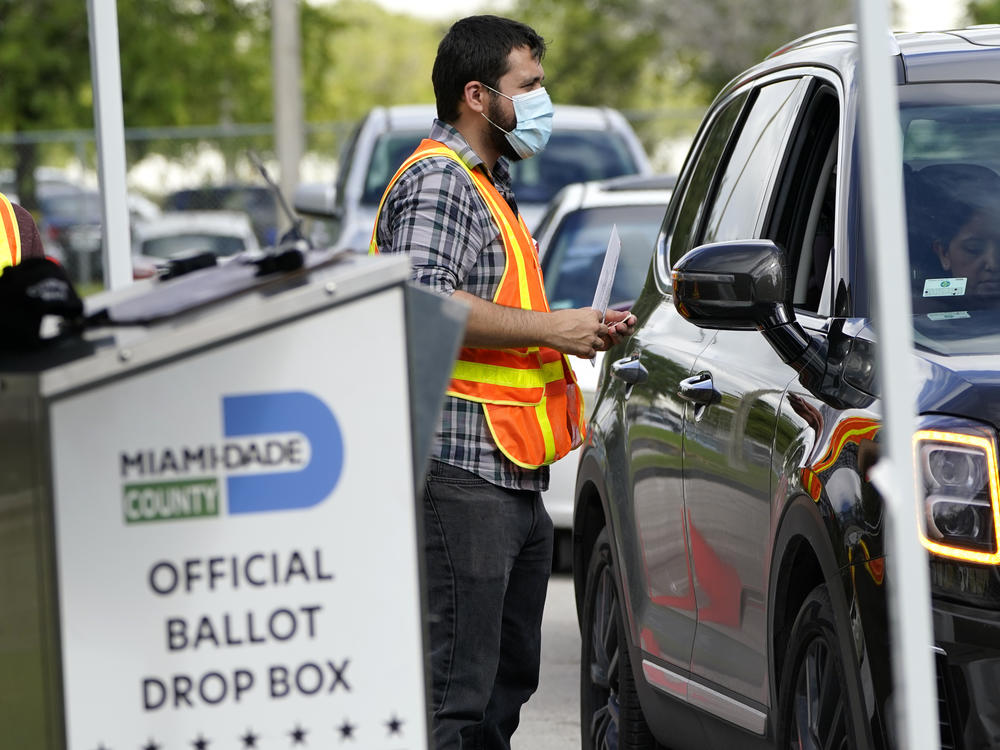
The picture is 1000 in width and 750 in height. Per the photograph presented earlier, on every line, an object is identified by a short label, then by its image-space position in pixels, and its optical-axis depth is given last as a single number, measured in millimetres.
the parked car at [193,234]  47493
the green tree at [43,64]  52248
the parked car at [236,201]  52936
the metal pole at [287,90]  38670
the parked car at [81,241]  51141
